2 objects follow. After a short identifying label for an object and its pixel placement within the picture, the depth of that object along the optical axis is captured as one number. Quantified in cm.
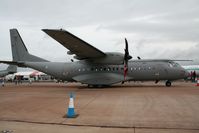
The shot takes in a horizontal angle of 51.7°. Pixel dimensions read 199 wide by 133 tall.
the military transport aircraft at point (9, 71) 5881
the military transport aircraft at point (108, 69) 2047
